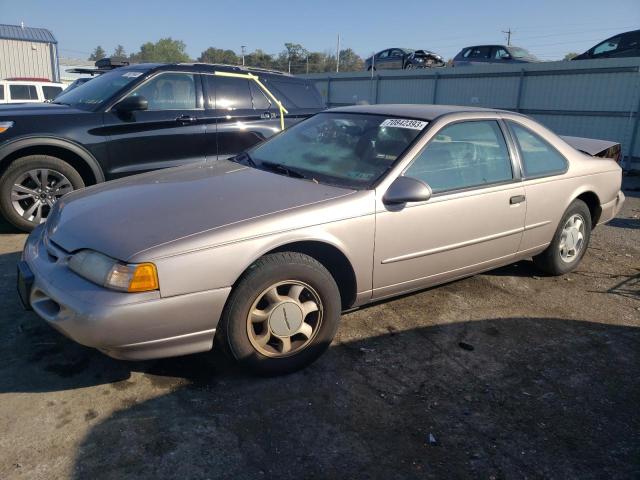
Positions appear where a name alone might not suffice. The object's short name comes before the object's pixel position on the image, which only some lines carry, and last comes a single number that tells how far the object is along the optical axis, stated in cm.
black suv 509
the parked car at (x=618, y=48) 1446
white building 2627
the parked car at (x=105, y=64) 848
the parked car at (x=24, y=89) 1434
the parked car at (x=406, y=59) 2286
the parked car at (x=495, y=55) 1973
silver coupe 246
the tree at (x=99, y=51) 10807
